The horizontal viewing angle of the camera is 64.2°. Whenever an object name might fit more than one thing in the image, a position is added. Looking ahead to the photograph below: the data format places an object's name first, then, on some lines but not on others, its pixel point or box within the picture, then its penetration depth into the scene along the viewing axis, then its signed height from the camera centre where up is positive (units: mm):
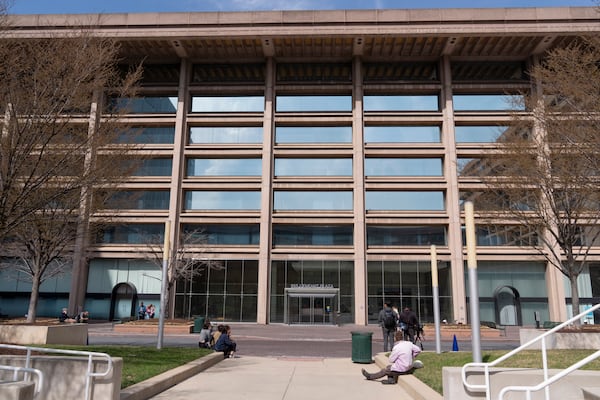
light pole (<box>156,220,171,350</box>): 15625 +500
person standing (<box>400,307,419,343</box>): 16516 -858
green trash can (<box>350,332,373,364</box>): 14656 -1559
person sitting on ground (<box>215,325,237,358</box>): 15789 -1619
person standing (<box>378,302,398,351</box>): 16516 -799
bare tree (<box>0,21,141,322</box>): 11086 +4196
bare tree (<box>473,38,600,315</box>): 13211 +4873
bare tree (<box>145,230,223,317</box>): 35609 +2809
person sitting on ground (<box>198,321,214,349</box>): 17109 -1527
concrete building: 38875 +10912
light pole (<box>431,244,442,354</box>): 14523 -60
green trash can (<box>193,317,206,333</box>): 28609 -1786
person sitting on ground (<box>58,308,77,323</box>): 32375 -1741
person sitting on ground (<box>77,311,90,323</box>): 32969 -1634
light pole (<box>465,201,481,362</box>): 9240 +347
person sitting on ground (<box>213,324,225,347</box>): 16003 -1361
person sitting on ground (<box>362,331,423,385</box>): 10625 -1456
